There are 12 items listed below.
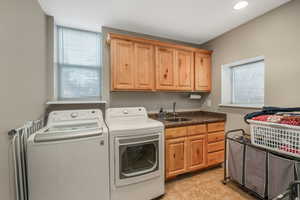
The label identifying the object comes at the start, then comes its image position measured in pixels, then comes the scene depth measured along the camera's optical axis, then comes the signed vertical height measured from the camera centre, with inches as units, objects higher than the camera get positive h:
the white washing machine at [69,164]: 48.8 -24.8
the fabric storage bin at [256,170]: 60.9 -33.5
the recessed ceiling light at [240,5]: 67.2 +47.4
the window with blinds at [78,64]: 89.0 +23.2
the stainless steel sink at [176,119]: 96.9 -14.6
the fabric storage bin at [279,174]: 51.9 -29.8
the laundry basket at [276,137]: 50.4 -15.4
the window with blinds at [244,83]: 86.4 +11.3
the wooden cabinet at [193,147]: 79.0 -30.7
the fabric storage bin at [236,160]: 70.9 -33.4
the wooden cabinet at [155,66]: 83.4 +22.6
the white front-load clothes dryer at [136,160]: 60.3 -29.8
